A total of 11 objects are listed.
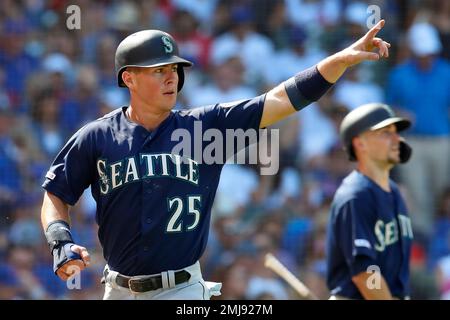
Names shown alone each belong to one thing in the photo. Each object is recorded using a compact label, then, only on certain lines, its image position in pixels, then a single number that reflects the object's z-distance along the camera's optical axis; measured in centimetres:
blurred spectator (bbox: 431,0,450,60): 2047
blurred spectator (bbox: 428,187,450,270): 1920
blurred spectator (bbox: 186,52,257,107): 1975
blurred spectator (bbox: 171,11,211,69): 2052
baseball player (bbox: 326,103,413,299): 1281
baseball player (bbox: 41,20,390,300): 1016
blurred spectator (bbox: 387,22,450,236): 1986
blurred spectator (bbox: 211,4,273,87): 2016
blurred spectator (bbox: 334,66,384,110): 1997
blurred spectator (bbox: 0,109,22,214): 1920
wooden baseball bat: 1373
